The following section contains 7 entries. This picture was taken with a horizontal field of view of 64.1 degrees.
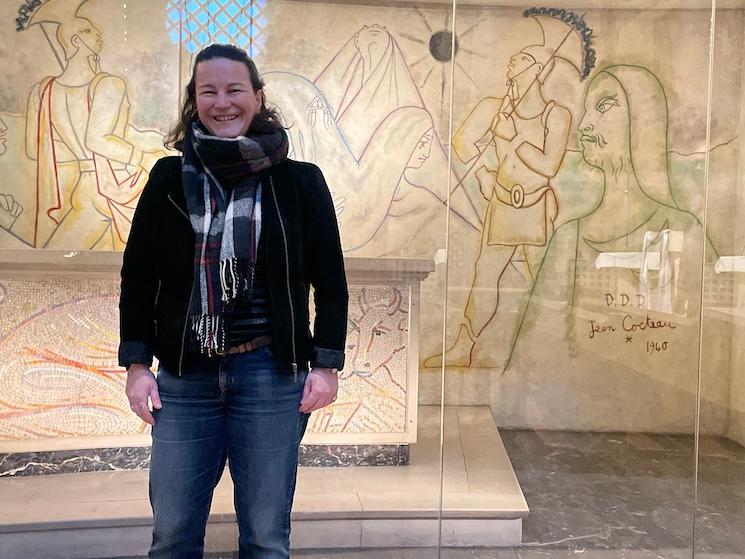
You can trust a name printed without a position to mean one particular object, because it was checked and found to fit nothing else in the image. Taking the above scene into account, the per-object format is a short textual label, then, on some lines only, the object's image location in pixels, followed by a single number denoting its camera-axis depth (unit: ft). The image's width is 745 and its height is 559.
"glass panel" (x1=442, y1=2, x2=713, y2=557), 6.94
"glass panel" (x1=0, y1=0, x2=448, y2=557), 6.56
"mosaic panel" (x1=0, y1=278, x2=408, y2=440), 6.48
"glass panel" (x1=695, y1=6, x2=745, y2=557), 6.88
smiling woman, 3.74
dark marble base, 6.57
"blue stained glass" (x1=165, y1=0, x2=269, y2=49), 6.83
